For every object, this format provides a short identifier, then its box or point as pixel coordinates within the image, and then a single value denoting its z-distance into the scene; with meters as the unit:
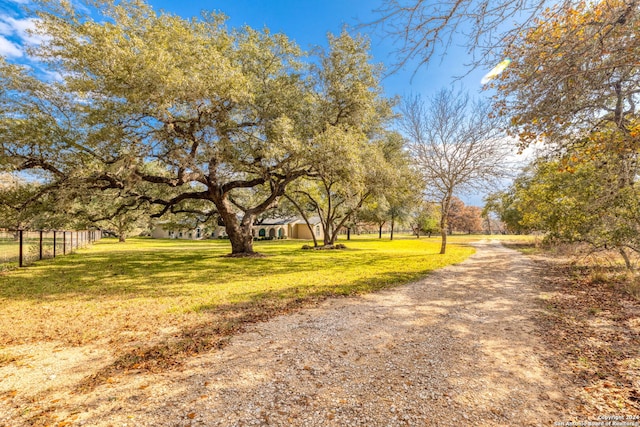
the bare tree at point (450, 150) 15.12
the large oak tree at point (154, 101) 7.58
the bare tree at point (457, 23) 3.00
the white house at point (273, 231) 40.69
